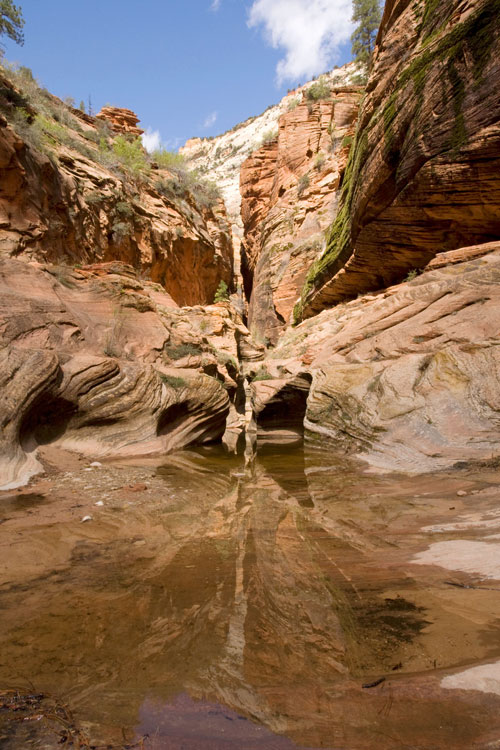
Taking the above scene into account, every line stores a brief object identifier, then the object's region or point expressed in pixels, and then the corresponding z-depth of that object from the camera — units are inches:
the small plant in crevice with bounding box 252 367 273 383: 602.8
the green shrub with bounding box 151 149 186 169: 994.7
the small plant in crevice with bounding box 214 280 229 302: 1031.4
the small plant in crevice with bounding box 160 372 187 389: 375.2
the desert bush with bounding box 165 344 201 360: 434.3
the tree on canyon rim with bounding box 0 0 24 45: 575.5
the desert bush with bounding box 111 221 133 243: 677.9
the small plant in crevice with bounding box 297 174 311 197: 1034.7
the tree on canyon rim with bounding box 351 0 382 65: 1124.5
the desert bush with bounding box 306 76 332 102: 1115.9
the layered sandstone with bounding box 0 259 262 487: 251.0
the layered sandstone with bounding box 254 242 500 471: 248.7
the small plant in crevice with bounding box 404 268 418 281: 520.3
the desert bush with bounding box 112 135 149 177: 809.5
